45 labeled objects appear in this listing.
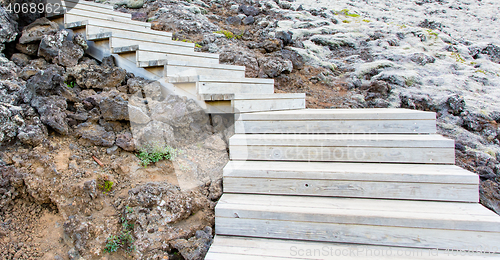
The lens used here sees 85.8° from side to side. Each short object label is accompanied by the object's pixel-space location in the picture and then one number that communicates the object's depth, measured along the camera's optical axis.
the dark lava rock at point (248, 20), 6.81
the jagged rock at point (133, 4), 6.23
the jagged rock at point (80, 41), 3.69
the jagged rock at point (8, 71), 2.92
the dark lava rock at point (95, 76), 3.26
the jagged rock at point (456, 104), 4.63
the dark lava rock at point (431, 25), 7.36
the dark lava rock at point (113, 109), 2.84
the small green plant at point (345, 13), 7.79
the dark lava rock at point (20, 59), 3.36
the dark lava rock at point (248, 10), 7.14
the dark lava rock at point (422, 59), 5.89
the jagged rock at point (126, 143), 2.71
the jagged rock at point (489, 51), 6.35
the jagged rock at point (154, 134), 2.77
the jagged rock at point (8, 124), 2.37
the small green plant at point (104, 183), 2.36
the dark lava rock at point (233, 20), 6.66
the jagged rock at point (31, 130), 2.43
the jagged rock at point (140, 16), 5.82
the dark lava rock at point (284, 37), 6.04
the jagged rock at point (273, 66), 5.21
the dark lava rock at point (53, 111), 2.60
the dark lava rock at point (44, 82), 2.80
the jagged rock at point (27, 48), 3.50
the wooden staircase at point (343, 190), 1.89
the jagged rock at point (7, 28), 3.37
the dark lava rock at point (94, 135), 2.69
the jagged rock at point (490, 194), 3.16
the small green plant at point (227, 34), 5.96
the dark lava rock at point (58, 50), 3.41
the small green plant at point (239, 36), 6.09
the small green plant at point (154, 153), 2.69
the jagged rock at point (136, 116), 2.88
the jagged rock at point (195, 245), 2.00
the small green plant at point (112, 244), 2.05
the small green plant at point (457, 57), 6.09
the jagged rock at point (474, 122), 4.42
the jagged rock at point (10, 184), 2.16
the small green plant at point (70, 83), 3.26
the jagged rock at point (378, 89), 5.02
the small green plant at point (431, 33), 6.90
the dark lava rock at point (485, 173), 3.58
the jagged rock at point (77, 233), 2.00
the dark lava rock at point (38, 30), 3.47
